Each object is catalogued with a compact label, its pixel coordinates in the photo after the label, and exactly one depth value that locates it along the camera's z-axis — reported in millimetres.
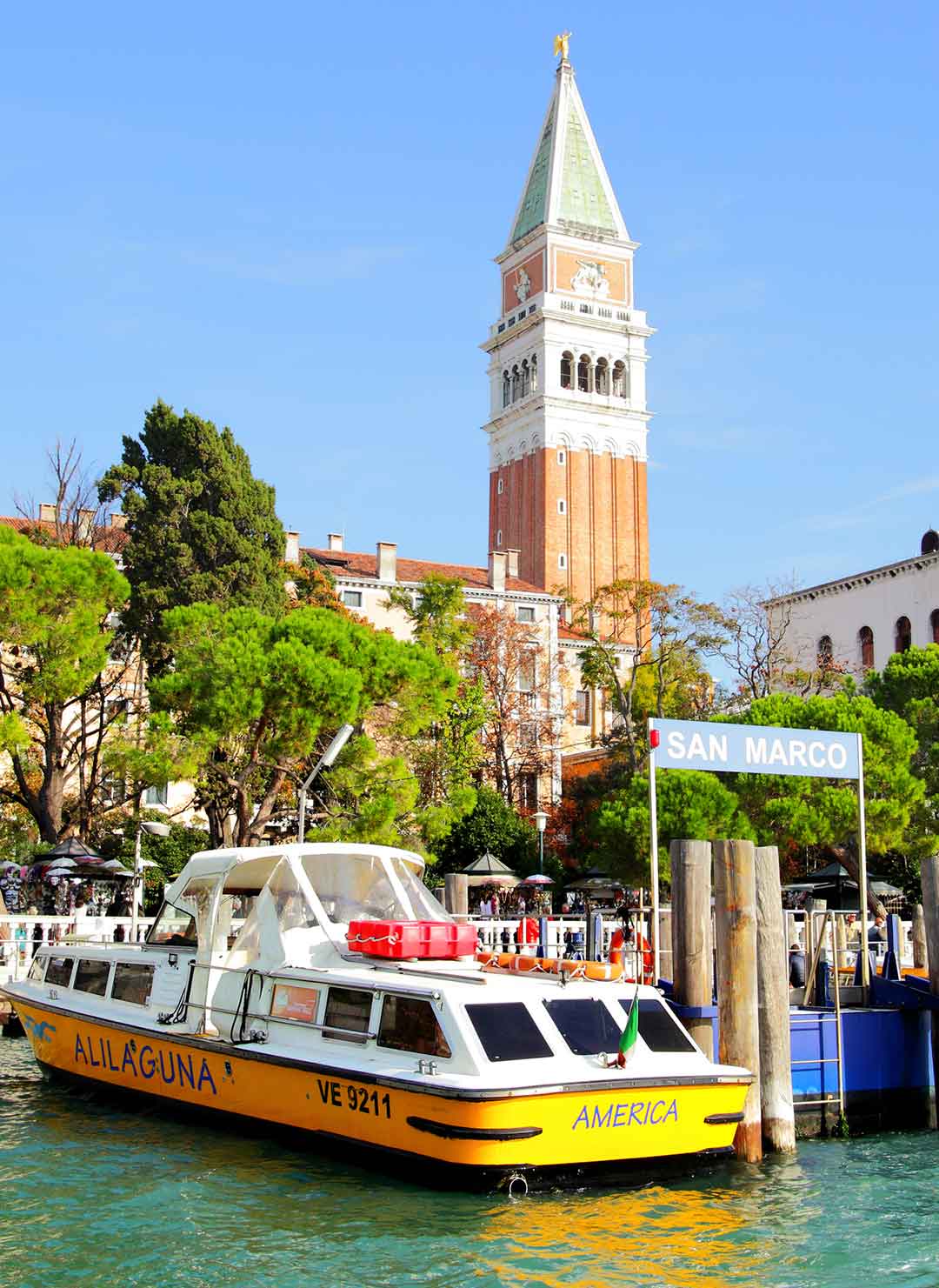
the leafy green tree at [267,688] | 30422
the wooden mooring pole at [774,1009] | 15492
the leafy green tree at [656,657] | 50062
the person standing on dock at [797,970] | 20141
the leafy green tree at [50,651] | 30922
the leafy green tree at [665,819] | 35688
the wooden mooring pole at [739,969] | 15086
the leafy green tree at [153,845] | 38688
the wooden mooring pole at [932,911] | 17828
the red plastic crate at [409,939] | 15656
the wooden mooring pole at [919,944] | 27484
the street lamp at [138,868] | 22931
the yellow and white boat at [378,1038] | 13234
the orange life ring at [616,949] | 16922
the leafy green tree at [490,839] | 47281
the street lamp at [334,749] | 23419
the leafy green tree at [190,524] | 41281
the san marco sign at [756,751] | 17359
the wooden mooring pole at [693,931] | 15352
